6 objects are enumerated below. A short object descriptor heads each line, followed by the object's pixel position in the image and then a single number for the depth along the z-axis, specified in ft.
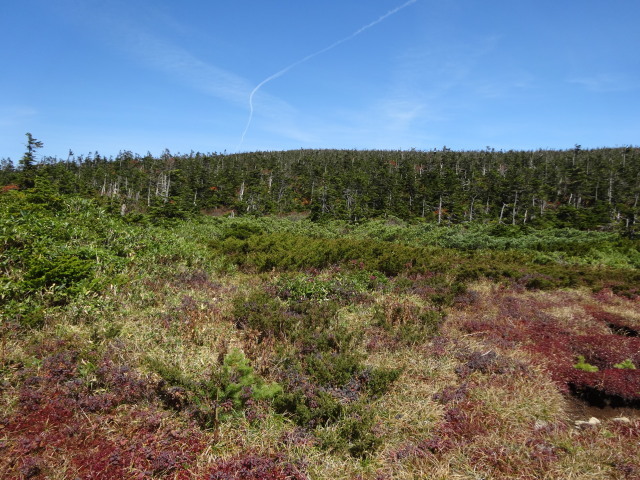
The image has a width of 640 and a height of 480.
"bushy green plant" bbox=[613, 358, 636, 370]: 17.11
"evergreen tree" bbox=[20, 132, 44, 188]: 114.93
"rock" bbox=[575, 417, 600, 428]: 12.98
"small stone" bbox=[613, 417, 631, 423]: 13.39
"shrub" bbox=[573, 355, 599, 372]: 17.01
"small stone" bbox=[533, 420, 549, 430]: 12.57
